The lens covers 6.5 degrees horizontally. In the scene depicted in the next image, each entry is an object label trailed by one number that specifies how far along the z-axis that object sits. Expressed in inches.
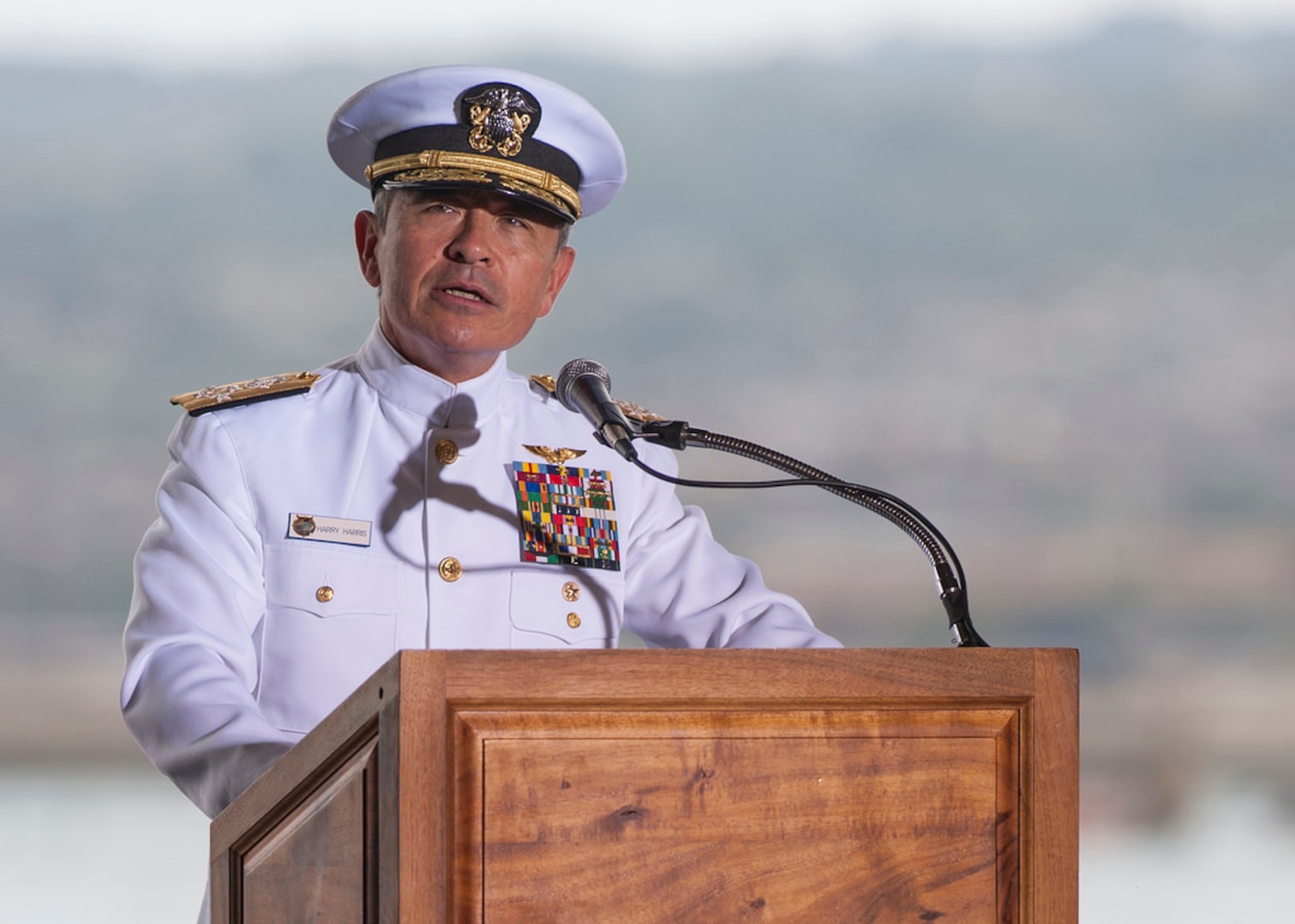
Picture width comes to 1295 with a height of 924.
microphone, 403.4
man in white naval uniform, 414.5
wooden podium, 391.1
